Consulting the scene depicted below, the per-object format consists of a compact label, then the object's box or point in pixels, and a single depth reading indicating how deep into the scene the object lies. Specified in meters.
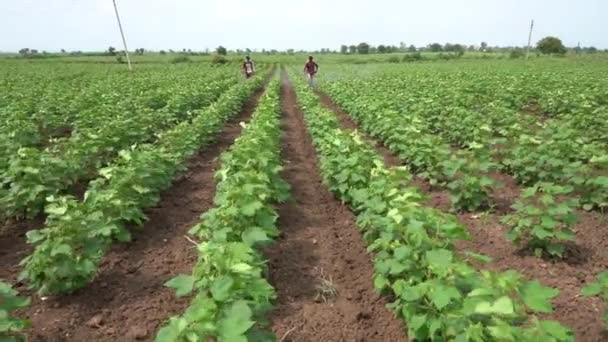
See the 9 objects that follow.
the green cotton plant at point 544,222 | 4.43
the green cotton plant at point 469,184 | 5.75
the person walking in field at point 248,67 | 25.03
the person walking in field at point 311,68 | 21.97
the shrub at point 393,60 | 59.60
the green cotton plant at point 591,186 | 5.52
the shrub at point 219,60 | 55.40
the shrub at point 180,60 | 60.33
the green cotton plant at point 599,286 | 2.86
